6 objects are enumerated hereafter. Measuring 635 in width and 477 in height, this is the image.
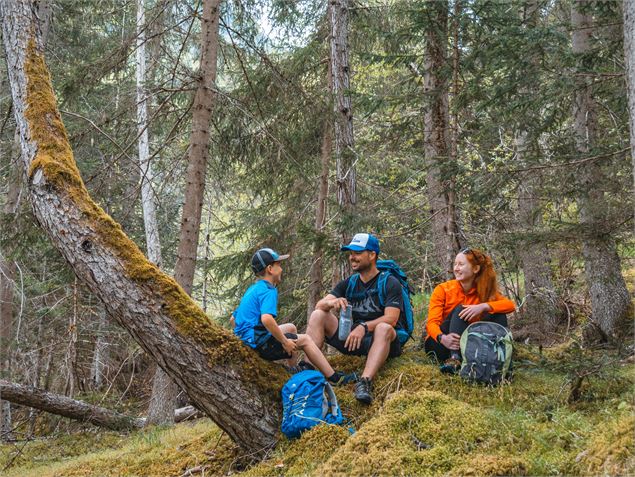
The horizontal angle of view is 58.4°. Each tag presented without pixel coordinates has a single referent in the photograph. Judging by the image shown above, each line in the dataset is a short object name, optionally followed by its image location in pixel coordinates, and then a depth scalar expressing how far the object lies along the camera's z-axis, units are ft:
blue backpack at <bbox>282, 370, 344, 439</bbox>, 15.61
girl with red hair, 19.77
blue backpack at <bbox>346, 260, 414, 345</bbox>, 20.45
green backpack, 18.44
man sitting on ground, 18.93
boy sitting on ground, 16.74
